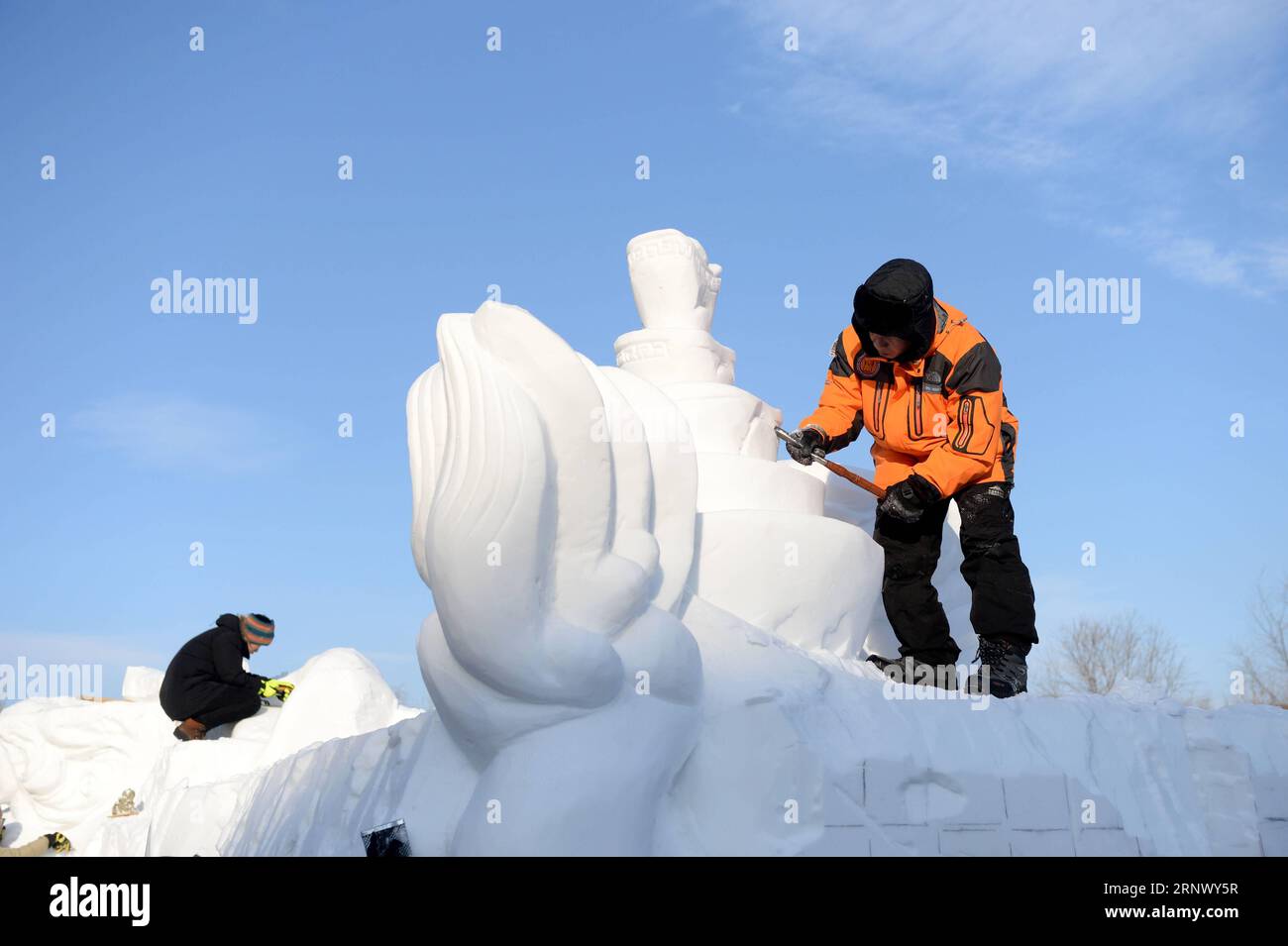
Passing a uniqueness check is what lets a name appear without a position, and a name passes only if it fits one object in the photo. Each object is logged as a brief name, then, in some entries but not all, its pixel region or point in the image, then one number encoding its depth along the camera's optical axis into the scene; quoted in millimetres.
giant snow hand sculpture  3664
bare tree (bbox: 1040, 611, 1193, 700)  15094
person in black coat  7602
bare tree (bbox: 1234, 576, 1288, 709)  12439
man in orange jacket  4773
